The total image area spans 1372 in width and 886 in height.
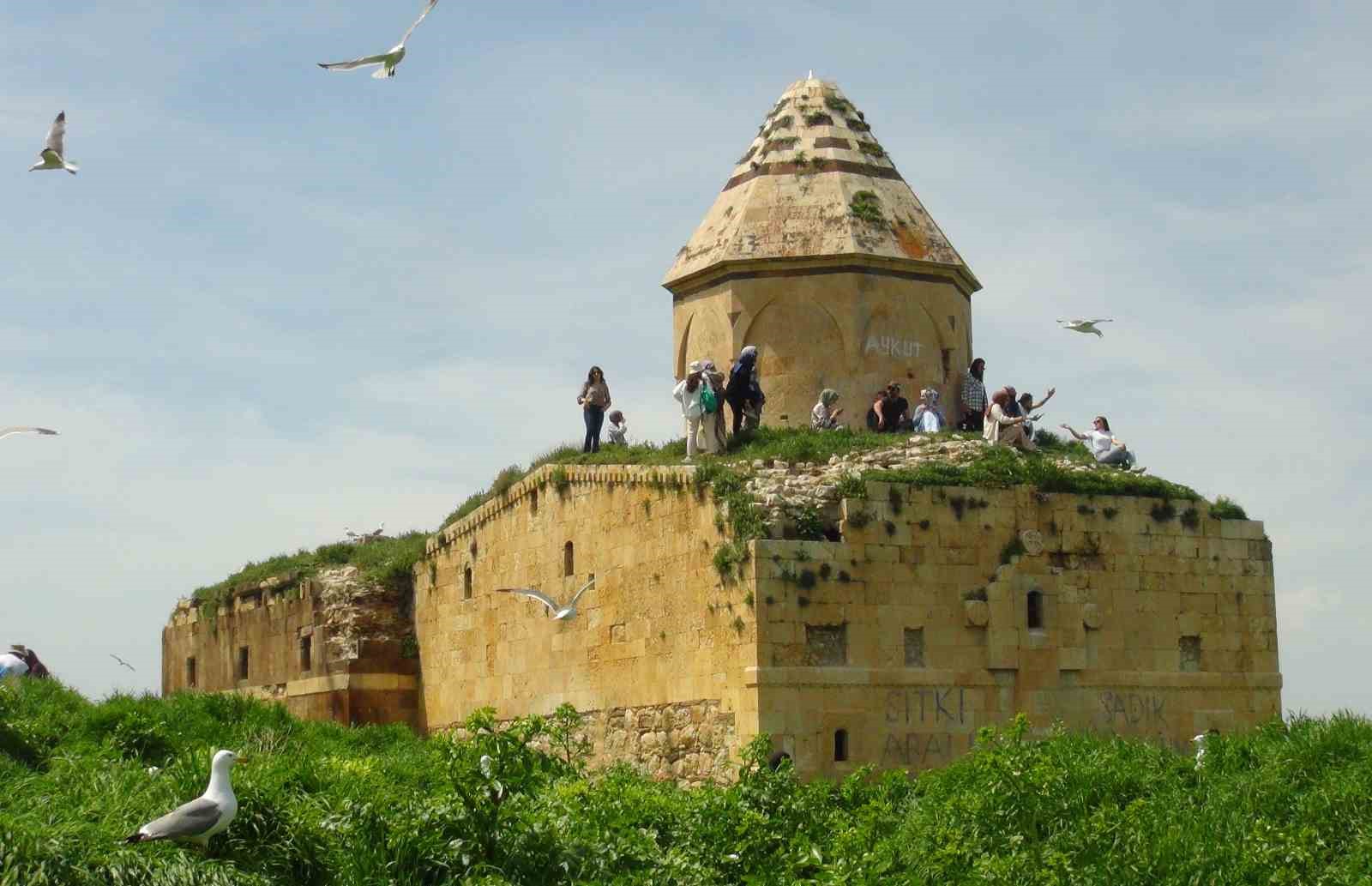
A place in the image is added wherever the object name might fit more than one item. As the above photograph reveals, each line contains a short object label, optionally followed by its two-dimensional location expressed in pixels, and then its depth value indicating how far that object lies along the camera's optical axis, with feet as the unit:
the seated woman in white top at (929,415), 72.08
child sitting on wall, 76.02
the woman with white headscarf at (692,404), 69.00
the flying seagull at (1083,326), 72.33
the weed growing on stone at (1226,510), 68.64
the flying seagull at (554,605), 71.15
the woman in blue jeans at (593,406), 75.46
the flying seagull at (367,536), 91.40
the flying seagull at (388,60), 56.24
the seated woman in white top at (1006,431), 68.87
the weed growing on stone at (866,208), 75.82
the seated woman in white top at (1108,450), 70.54
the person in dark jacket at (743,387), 69.92
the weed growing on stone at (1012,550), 65.31
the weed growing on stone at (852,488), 63.52
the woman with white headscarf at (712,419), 68.80
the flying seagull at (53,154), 57.88
